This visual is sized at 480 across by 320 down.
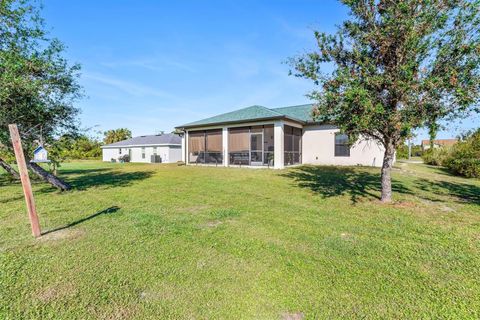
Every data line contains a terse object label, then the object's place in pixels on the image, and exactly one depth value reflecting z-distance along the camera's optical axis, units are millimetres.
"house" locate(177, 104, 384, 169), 15422
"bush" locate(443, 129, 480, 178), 12438
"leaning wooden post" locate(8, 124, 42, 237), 4184
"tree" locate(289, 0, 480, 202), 5520
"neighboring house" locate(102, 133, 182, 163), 27688
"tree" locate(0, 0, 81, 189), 6582
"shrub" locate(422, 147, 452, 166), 18338
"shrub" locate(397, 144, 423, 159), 40900
